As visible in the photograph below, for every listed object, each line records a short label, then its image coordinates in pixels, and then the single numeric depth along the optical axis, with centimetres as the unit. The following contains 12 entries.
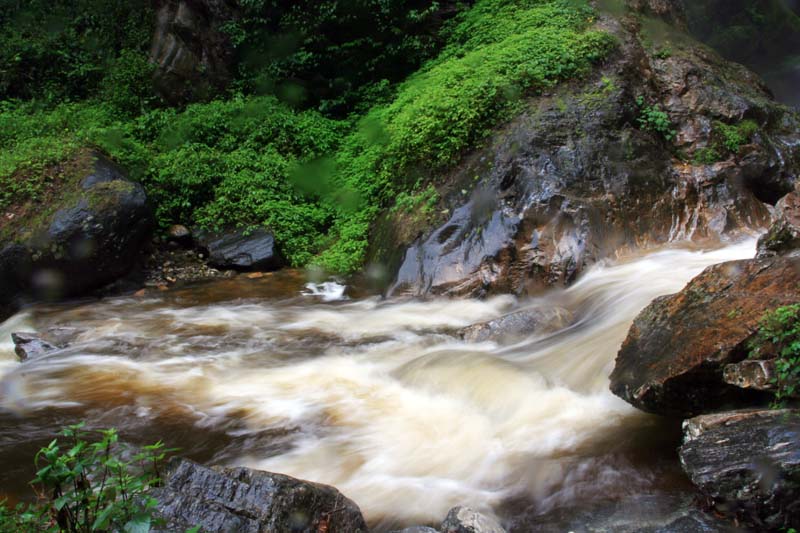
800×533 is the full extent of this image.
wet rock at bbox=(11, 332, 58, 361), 664
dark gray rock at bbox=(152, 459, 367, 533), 305
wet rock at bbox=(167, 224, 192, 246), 1012
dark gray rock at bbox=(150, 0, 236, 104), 1263
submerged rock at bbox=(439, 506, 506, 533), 323
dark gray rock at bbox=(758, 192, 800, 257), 466
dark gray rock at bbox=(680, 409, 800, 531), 305
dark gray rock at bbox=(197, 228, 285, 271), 966
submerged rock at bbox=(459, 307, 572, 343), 631
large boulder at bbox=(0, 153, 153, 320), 830
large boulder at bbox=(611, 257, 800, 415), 385
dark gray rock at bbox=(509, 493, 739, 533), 330
